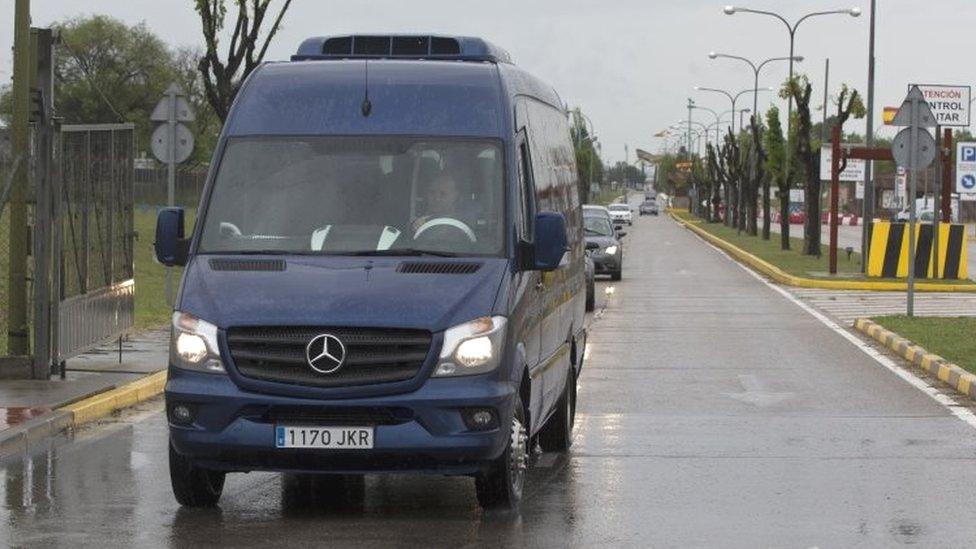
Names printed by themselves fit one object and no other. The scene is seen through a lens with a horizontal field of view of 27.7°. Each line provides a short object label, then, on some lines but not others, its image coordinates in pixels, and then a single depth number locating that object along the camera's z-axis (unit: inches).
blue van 371.2
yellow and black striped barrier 1601.9
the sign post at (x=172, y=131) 925.8
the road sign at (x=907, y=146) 1054.4
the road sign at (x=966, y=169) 1859.0
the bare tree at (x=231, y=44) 1284.4
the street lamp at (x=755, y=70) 3235.2
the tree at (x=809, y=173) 2098.9
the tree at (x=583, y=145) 5975.4
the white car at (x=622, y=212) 3757.4
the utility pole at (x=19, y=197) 650.8
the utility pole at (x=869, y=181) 1702.8
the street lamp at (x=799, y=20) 2506.2
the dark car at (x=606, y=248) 1544.0
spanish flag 2285.4
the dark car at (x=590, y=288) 1092.9
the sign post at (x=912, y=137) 1040.8
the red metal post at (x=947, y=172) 1701.5
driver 410.0
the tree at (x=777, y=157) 2491.4
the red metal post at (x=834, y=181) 1632.6
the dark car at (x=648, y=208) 6228.8
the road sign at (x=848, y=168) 2028.8
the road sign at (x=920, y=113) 1042.1
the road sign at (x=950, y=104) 1669.5
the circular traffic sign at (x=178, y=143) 932.0
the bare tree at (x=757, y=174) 2974.9
